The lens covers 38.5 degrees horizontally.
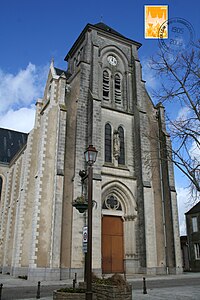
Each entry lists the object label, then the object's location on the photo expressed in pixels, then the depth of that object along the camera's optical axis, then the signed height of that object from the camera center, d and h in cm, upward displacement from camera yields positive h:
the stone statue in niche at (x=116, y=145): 1973 +668
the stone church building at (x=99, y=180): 1645 +418
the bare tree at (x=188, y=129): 834 +345
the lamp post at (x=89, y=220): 652 +67
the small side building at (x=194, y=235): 2975 +129
